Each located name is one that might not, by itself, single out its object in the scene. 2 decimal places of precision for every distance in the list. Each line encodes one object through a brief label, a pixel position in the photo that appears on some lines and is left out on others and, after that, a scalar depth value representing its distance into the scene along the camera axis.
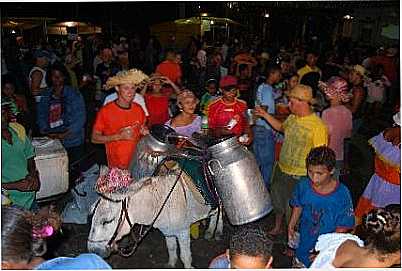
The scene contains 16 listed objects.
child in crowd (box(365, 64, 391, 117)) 9.57
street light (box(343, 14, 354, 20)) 20.58
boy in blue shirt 3.88
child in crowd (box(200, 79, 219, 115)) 6.72
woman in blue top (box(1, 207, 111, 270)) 2.36
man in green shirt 4.15
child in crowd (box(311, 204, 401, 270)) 2.61
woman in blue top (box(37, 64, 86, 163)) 6.16
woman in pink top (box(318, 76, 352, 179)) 5.44
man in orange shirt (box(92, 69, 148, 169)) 4.88
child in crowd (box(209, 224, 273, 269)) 2.69
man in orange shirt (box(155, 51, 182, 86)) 8.51
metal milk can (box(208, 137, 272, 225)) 4.14
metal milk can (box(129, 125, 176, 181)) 4.30
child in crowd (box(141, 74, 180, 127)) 6.50
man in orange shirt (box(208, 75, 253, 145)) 5.44
